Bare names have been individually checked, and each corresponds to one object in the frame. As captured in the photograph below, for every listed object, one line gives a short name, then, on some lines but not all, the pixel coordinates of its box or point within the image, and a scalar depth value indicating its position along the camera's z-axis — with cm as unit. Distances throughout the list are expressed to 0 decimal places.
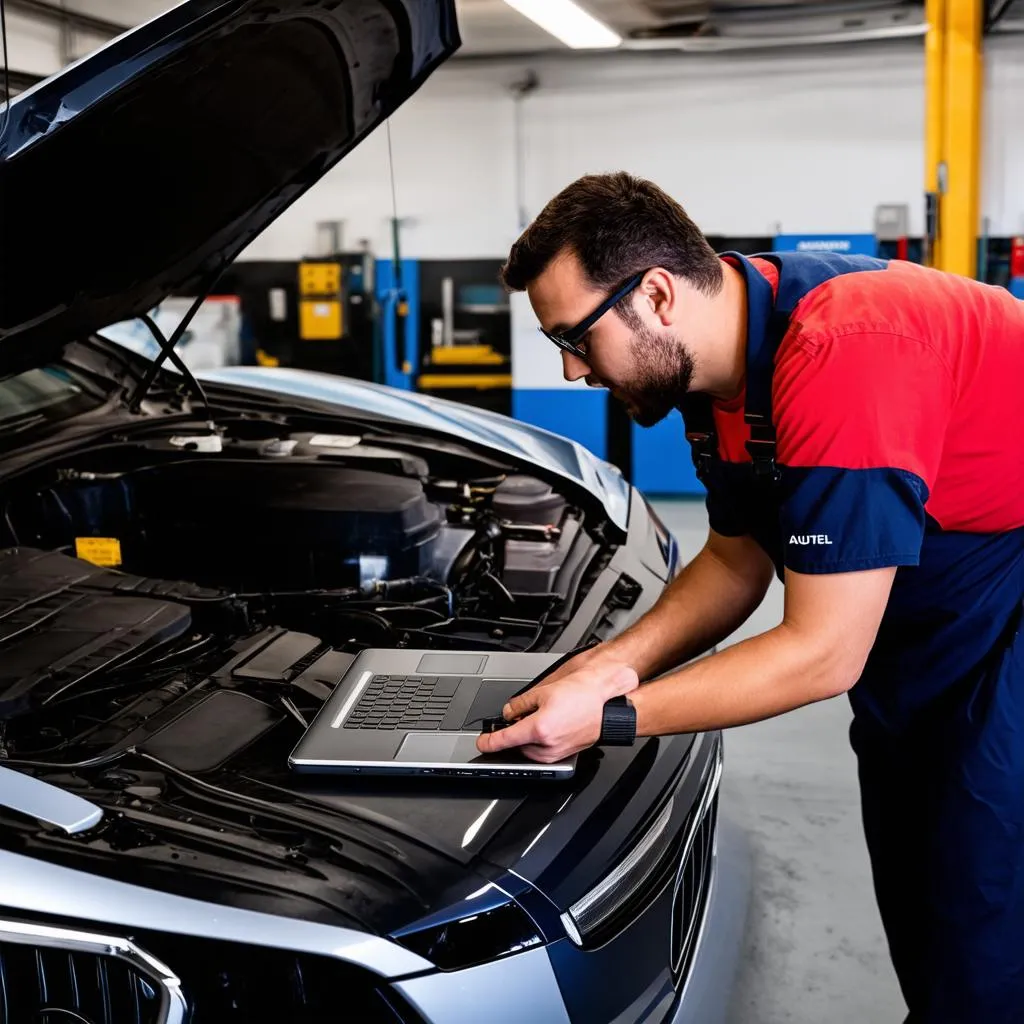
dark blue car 113
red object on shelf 612
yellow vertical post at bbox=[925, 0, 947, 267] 602
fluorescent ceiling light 498
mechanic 121
